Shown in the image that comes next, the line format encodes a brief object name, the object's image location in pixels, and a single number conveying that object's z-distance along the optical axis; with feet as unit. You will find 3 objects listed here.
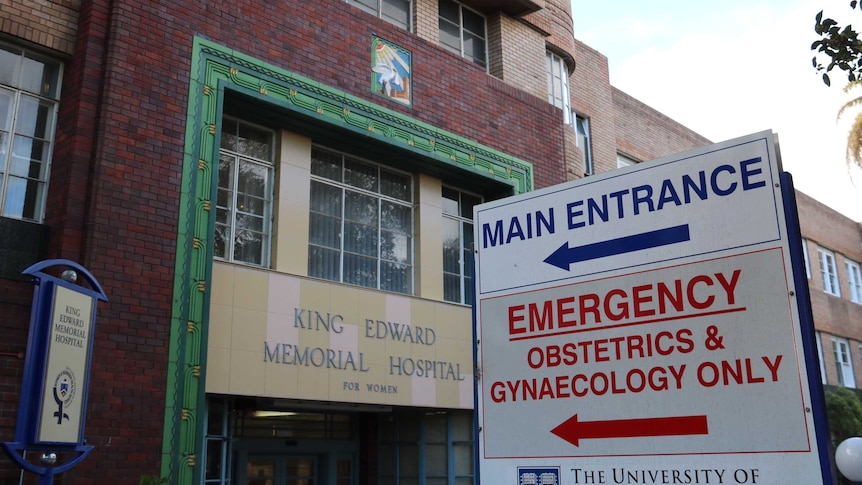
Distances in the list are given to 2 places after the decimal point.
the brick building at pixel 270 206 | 31.50
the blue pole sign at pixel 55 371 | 23.07
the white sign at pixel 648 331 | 9.45
